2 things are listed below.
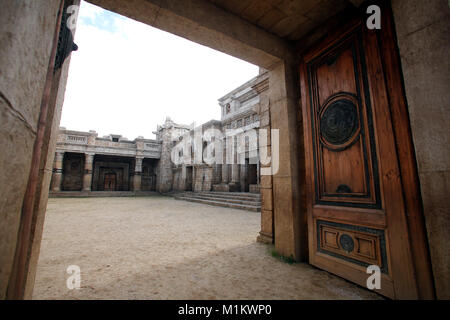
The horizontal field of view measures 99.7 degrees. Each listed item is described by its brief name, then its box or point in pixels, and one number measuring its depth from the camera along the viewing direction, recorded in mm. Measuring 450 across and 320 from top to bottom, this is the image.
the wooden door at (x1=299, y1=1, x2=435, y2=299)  1554
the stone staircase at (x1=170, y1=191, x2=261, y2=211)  8852
